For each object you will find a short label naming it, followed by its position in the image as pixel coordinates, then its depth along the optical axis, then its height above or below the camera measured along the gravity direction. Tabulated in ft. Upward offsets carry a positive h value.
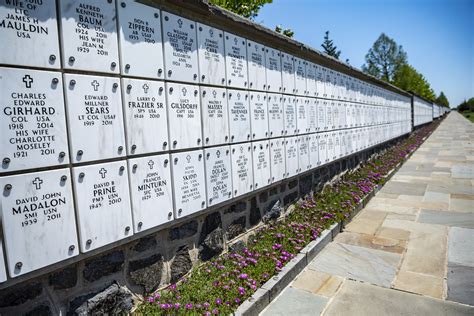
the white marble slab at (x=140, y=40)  7.80 +2.15
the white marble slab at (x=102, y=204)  6.91 -1.61
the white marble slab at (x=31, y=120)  5.76 +0.22
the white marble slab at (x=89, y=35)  6.63 +1.98
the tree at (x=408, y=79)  159.74 +18.16
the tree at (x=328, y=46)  107.86 +23.74
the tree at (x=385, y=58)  171.42 +30.57
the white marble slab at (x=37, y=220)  5.82 -1.61
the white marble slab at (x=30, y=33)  5.74 +1.79
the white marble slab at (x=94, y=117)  6.75 +0.28
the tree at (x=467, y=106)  336.61 +8.40
